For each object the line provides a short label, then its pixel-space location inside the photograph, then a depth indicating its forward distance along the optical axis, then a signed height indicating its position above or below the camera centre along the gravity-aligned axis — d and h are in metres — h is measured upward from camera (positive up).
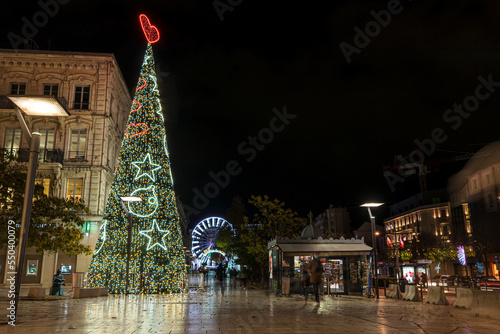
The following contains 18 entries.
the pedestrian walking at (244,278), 33.12 -0.74
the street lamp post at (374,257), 21.60 +0.53
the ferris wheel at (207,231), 67.75 +6.00
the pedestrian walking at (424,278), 27.10 -0.69
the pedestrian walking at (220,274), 24.56 -0.28
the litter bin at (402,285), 22.27 -0.92
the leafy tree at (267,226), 35.53 +3.61
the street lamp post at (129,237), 21.16 +1.63
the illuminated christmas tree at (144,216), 23.45 +3.05
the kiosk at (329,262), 22.97 +0.31
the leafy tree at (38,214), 18.48 +2.63
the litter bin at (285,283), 23.38 -0.81
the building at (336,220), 111.38 +12.77
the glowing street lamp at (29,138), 9.14 +3.26
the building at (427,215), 73.75 +9.63
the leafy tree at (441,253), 55.82 +1.89
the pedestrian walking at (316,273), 18.00 -0.20
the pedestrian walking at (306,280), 19.34 -0.54
